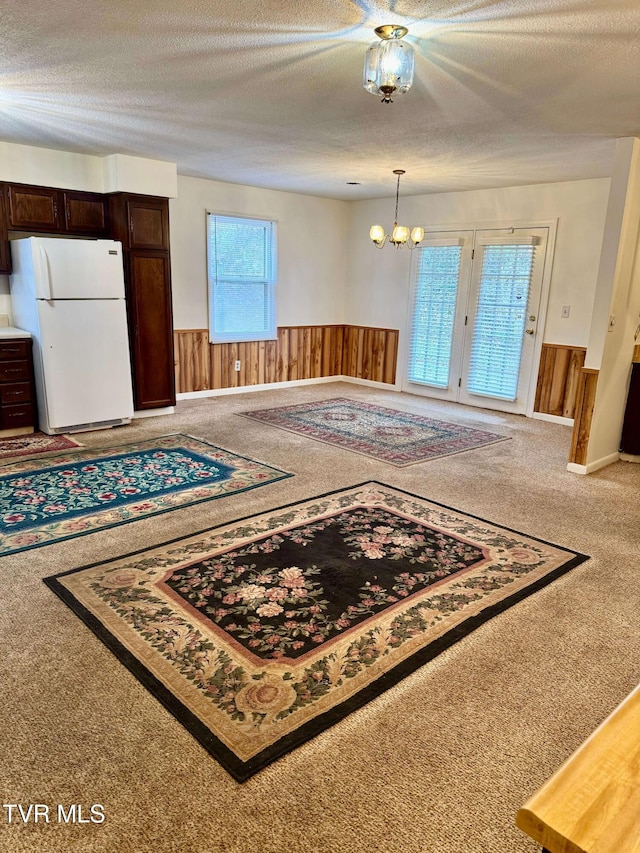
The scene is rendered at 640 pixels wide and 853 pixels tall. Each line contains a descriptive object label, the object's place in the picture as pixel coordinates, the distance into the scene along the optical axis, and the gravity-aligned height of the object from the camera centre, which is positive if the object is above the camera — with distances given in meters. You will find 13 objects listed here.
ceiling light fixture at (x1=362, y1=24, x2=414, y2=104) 2.29 +0.90
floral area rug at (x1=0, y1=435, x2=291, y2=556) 3.25 -1.32
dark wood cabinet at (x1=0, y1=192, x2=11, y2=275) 4.84 +0.30
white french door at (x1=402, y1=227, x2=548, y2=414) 6.26 -0.22
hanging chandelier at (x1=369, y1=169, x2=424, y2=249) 5.84 +0.61
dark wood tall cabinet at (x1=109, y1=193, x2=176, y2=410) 5.37 -0.04
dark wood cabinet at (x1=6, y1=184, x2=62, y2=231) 4.88 +0.64
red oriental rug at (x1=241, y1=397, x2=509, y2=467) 4.90 -1.30
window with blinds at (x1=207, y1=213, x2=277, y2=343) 6.70 +0.14
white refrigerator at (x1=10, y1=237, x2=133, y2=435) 4.75 -0.34
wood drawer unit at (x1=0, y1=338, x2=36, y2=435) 4.77 -0.88
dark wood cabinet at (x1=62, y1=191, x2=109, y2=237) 5.18 +0.64
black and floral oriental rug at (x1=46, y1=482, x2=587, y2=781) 1.90 -1.34
